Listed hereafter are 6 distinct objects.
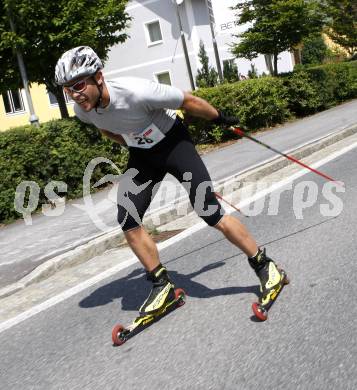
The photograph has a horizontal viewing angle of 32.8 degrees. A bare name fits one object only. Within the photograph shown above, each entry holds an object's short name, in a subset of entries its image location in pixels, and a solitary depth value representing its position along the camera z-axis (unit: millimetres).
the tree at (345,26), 30719
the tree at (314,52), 42969
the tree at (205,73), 30130
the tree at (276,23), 18141
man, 3977
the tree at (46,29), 12375
